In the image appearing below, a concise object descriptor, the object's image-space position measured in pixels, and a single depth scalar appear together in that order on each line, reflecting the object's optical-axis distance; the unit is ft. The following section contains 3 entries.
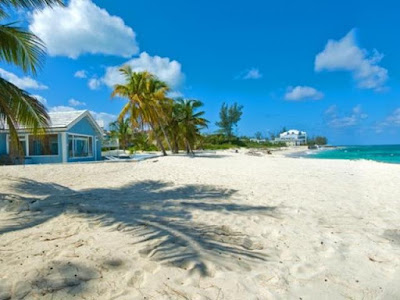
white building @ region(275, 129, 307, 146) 411.21
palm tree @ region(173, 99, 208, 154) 74.43
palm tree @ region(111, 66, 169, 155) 61.16
